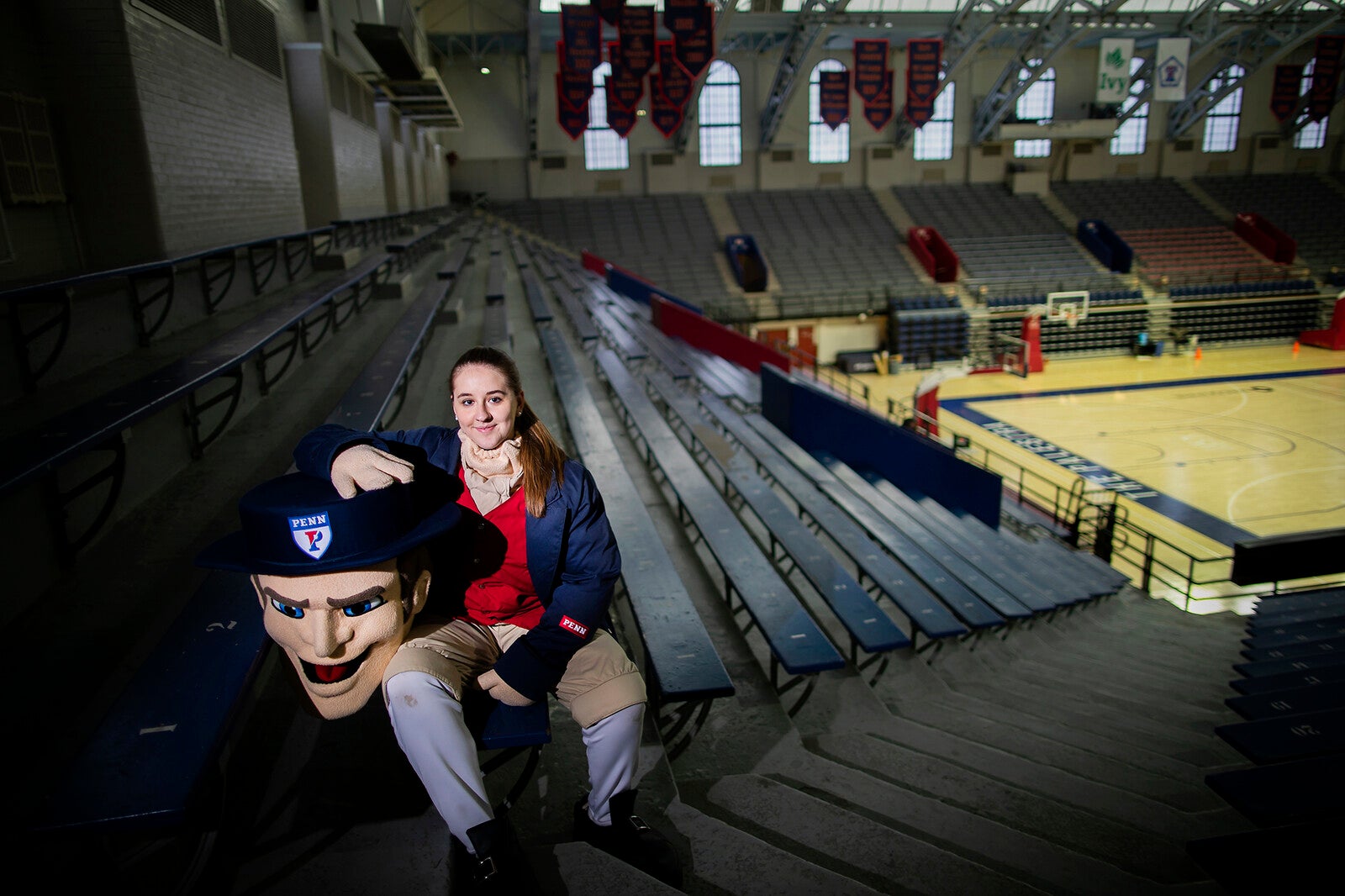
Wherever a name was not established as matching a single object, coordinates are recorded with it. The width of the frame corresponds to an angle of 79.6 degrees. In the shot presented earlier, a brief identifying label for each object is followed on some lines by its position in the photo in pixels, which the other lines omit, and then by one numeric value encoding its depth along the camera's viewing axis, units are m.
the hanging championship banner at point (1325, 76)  25.27
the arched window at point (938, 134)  30.70
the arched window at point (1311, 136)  33.16
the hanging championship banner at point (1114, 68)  23.55
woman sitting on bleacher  2.09
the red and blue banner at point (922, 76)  21.52
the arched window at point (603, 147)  29.36
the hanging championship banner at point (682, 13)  17.19
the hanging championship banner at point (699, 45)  17.31
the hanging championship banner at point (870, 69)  21.08
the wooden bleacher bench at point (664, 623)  2.89
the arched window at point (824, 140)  30.06
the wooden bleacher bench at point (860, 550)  4.59
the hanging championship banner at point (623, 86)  18.89
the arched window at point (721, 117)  29.41
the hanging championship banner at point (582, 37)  17.02
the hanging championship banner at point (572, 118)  20.91
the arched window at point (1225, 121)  32.78
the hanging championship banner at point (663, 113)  20.64
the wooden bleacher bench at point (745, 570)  3.45
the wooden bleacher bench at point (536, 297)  9.81
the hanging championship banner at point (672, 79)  19.38
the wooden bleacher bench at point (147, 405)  2.55
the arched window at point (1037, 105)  31.17
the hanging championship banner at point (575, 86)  20.12
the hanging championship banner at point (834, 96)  22.92
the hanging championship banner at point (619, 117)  20.11
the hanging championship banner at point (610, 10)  15.79
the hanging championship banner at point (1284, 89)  28.42
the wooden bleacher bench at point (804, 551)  4.01
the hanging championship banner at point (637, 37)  17.75
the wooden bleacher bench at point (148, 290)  3.57
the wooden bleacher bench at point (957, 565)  5.40
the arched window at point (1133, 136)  32.22
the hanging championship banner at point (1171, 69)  23.27
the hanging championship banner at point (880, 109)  22.11
